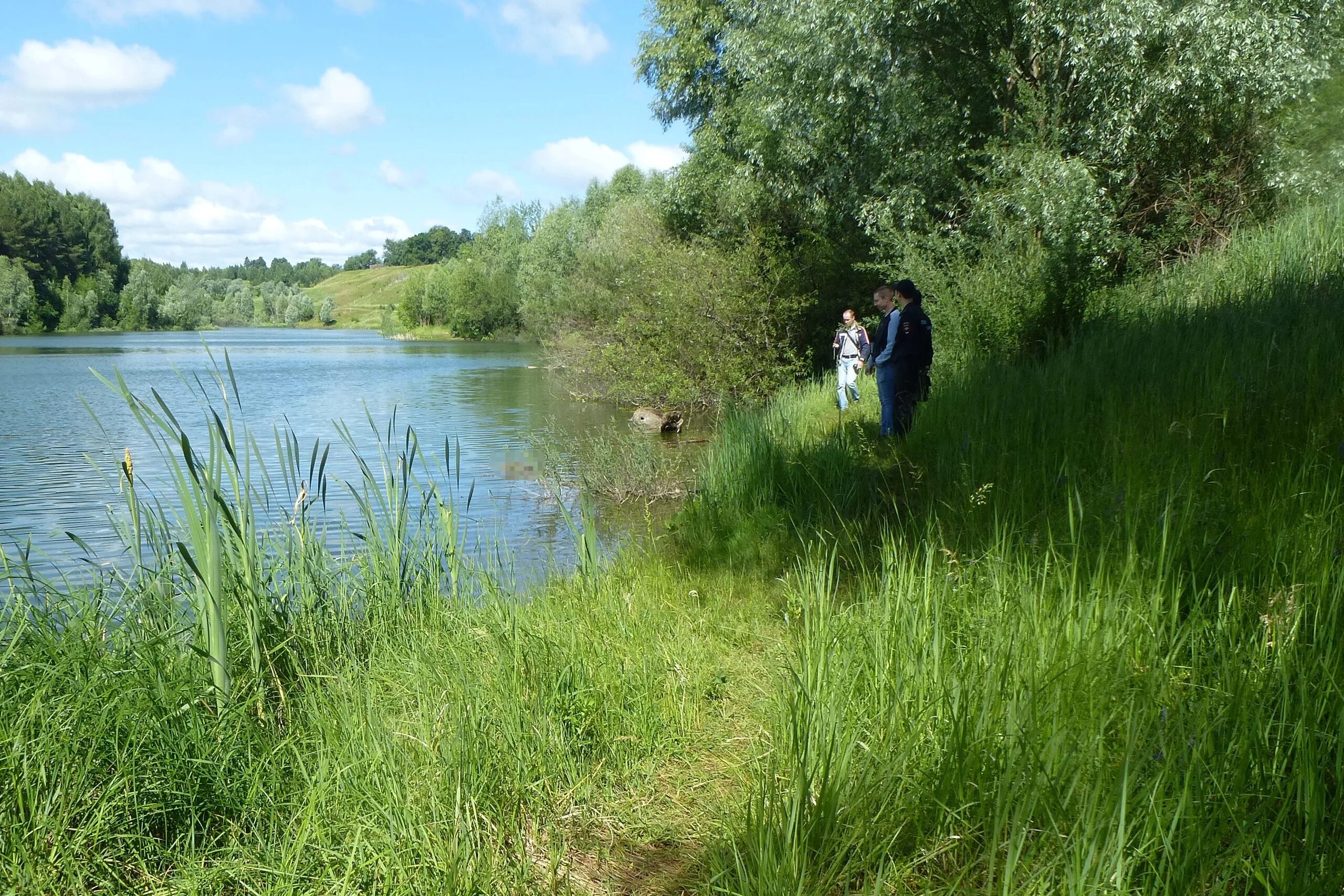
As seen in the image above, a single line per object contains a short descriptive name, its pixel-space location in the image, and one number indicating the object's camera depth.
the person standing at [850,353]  14.35
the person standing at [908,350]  9.80
